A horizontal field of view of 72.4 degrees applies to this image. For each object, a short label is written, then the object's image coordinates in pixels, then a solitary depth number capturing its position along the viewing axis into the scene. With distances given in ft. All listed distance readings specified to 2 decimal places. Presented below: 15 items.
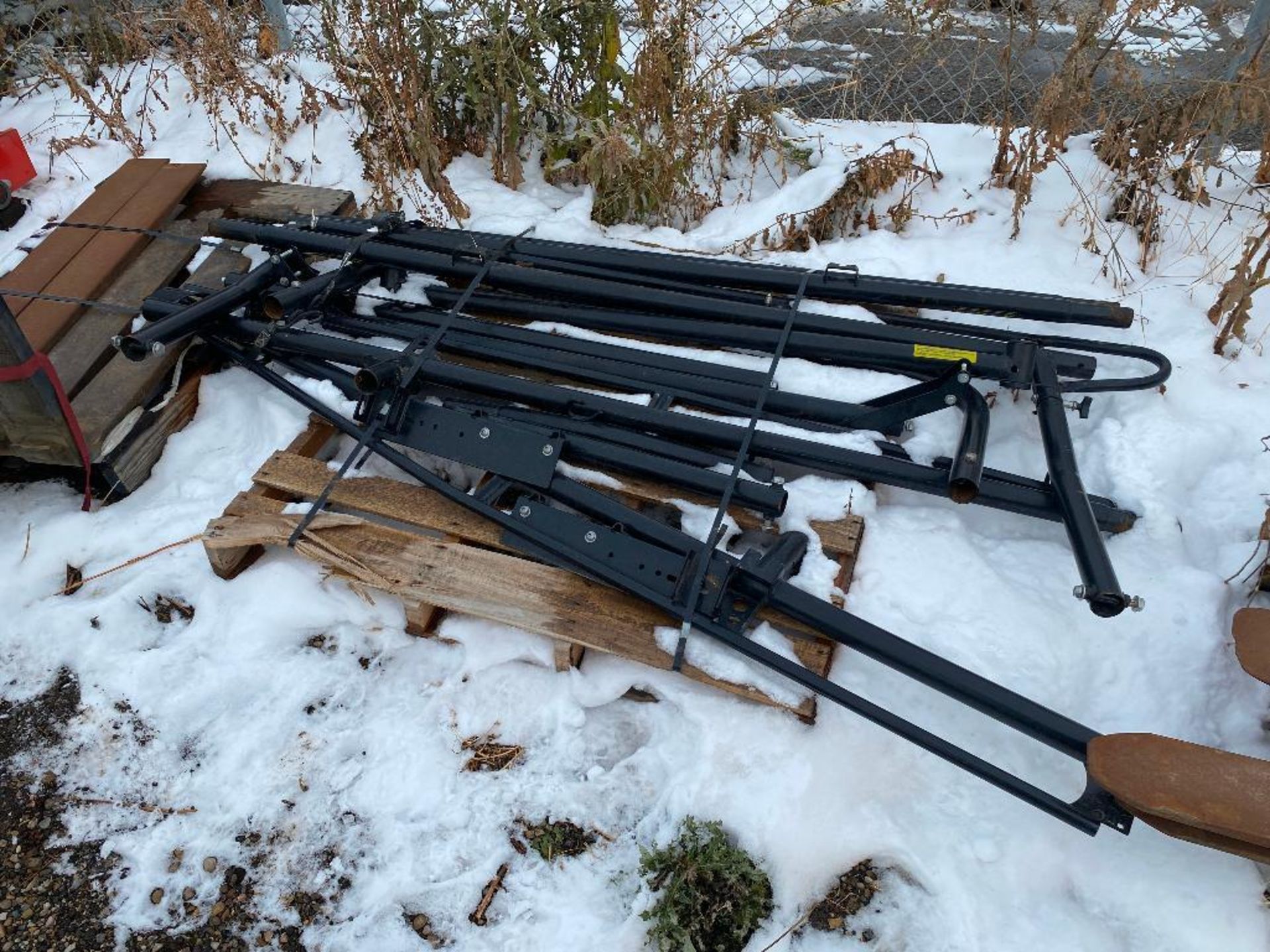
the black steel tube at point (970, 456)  7.55
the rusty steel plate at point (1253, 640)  6.79
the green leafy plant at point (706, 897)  6.76
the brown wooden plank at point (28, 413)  9.06
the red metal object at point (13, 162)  14.28
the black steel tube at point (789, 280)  9.99
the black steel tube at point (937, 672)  6.82
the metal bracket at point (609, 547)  8.25
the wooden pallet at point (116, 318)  9.95
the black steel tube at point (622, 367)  9.69
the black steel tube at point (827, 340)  8.47
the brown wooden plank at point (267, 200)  13.60
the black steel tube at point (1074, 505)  6.70
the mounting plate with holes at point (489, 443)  9.12
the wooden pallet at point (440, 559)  8.32
